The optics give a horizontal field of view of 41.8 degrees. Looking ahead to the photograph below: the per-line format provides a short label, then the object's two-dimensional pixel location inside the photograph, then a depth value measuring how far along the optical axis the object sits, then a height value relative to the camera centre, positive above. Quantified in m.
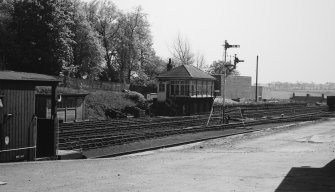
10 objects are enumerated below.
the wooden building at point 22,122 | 15.27 -0.99
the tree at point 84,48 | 57.31 +6.31
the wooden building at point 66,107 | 33.09 -0.89
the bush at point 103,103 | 41.75 -0.71
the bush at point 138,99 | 48.05 -0.30
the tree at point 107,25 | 70.93 +11.69
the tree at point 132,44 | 71.50 +8.81
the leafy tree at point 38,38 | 46.53 +6.19
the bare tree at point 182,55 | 99.76 +9.58
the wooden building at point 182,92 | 49.93 +0.59
